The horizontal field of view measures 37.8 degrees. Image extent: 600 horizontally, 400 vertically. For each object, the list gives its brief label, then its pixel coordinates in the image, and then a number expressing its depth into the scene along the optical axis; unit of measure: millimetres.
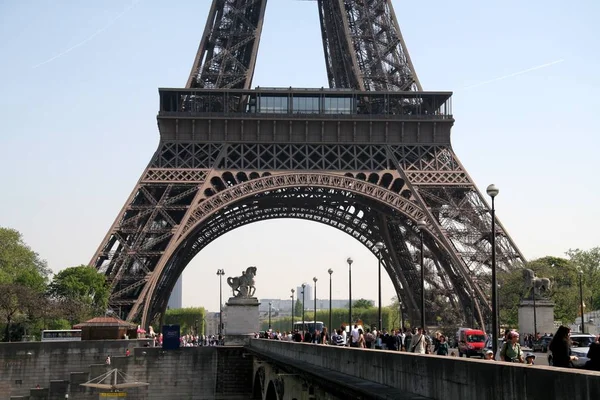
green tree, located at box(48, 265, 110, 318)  76188
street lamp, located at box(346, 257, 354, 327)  53744
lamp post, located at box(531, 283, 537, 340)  50812
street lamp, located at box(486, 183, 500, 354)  30172
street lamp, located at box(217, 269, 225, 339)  84556
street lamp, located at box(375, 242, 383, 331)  46625
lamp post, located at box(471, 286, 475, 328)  69000
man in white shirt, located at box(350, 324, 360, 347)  36969
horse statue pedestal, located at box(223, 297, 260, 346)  64750
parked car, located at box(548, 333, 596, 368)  45969
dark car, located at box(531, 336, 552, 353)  46906
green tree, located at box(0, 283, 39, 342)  76125
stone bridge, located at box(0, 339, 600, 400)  11953
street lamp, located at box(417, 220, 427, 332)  38691
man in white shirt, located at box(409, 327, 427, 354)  28281
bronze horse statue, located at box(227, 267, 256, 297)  64750
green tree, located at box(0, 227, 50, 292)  96812
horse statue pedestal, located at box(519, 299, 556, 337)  53281
